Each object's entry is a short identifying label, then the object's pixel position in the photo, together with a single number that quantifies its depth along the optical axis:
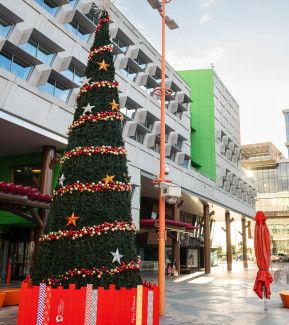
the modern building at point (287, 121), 156.88
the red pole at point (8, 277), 20.72
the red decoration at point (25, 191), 15.50
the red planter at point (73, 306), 7.75
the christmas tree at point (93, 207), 9.08
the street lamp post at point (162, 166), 12.12
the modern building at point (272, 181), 118.25
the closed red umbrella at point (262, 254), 13.51
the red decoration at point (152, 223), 28.77
